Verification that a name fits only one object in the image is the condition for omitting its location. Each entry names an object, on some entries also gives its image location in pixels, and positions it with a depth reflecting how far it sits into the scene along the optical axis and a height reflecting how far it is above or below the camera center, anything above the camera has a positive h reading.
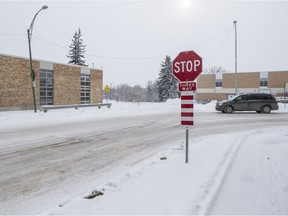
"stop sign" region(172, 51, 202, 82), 4.63 +0.76
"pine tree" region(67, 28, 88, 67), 52.81 +11.85
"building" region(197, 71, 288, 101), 54.78 +4.28
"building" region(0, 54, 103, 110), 20.50 +1.94
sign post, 4.66 +0.52
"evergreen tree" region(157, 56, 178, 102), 60.38 +4.78
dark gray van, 19.08 -0.29
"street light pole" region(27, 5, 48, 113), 15.57 +5.22
